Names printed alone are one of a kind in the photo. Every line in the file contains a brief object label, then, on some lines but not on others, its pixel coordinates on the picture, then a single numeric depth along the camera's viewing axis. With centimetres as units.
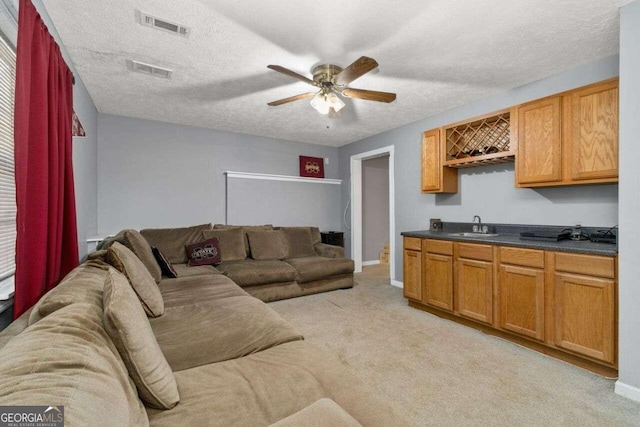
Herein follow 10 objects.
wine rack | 307
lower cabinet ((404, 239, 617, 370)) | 205
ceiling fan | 252
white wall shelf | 478
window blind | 150
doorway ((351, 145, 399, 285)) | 553
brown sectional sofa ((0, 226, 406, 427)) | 62
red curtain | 132
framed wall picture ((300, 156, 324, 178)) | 547
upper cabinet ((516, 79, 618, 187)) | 230
